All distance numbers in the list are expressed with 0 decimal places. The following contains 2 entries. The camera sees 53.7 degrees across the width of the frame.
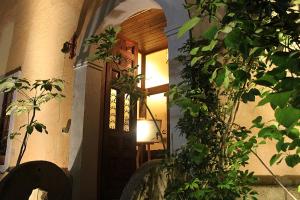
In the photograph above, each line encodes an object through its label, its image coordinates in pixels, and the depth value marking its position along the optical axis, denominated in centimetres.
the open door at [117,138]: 527
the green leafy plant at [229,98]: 86
